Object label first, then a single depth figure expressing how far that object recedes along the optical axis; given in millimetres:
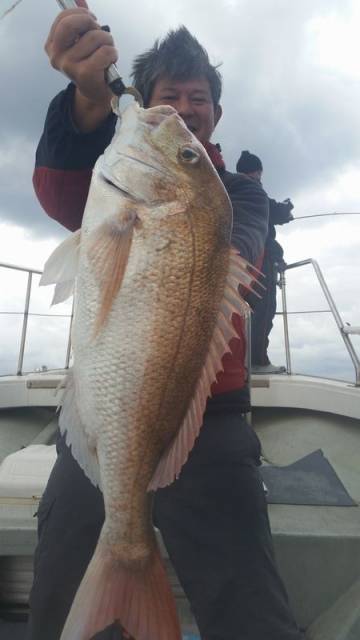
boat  2129
